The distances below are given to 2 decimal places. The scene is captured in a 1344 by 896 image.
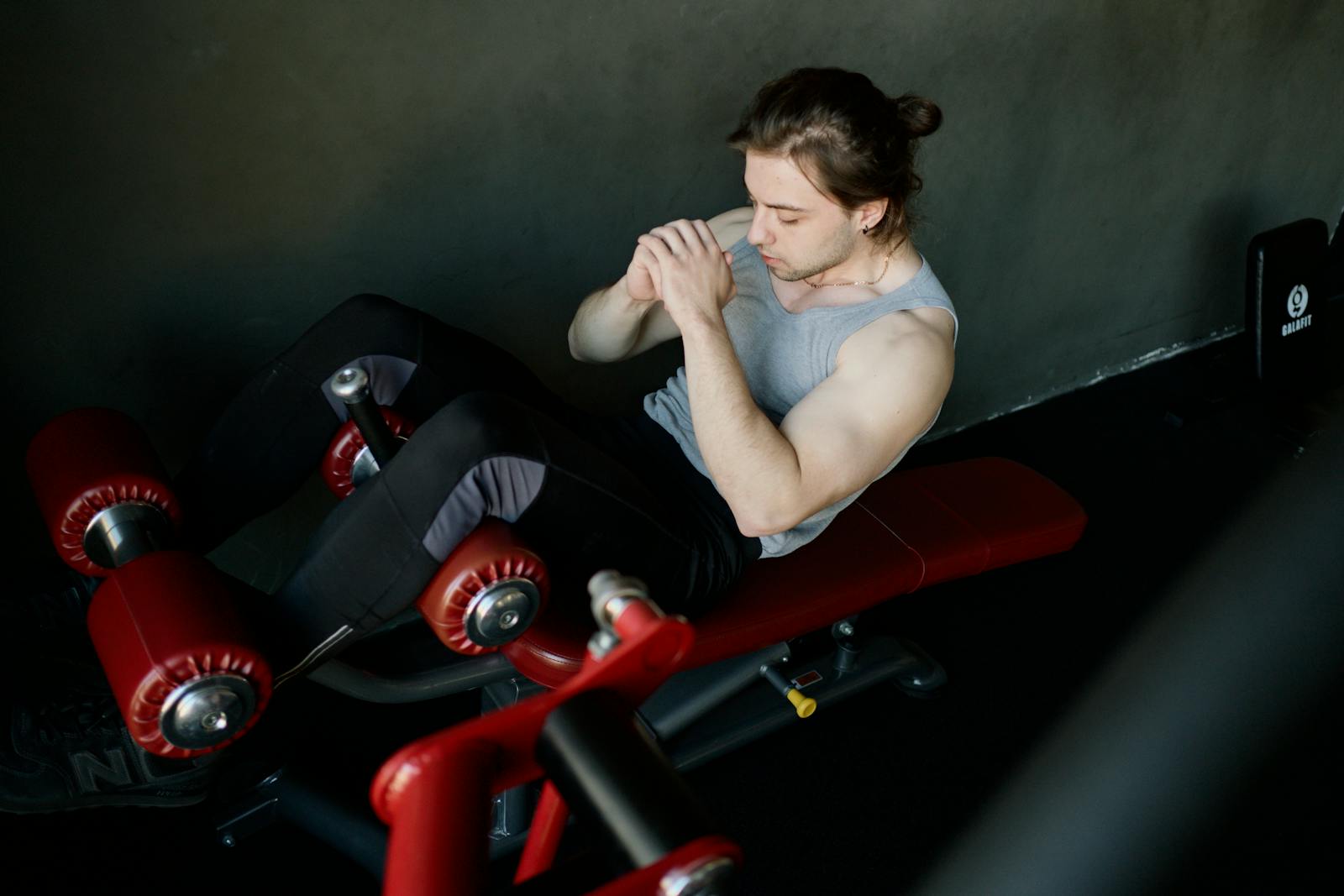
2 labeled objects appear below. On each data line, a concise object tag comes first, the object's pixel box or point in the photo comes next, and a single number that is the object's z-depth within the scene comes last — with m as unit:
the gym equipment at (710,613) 1.09
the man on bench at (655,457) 1.14
